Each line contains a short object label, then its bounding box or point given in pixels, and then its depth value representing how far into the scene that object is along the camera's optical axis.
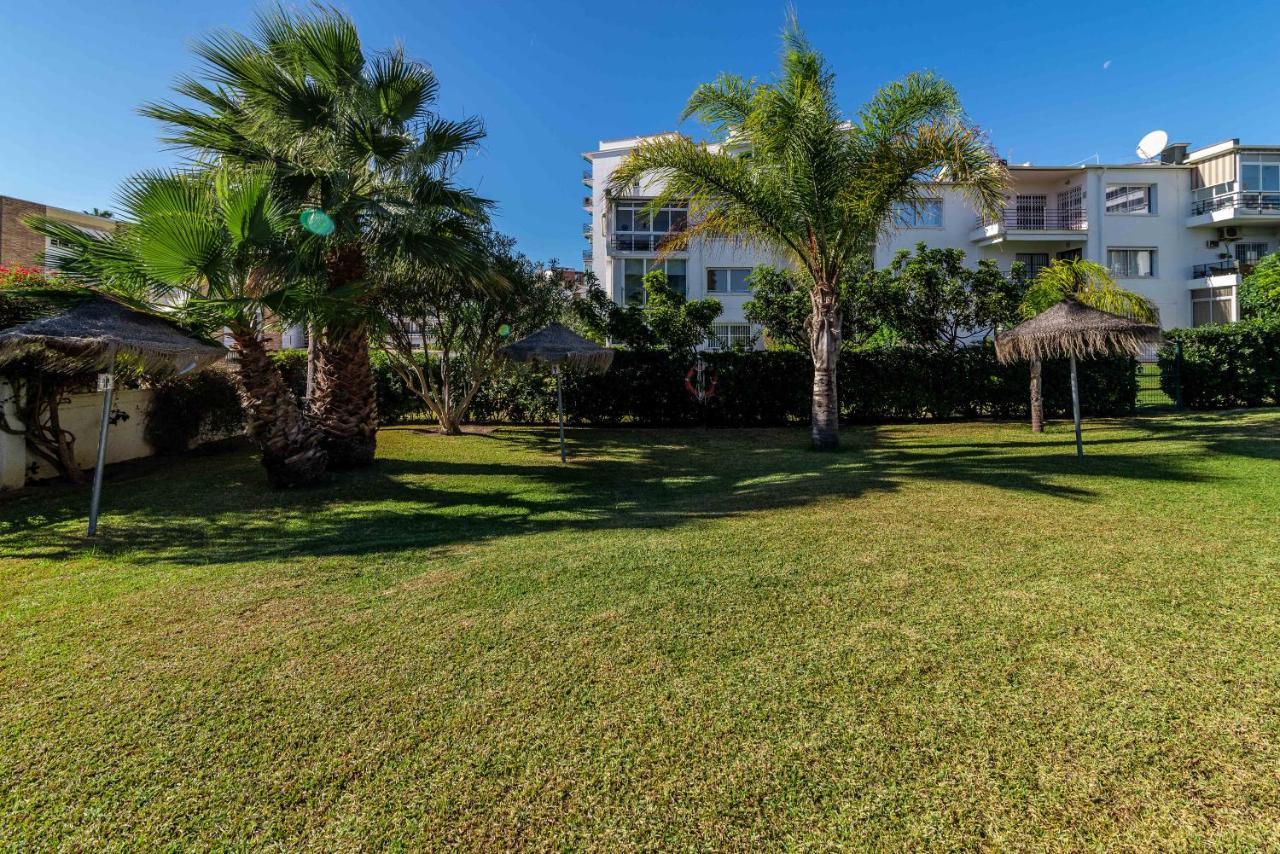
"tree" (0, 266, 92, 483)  7.60
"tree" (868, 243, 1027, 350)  16.19
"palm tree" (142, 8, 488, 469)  8.53
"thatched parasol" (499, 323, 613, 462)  10.73
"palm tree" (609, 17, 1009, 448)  10.22
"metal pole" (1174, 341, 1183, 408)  16.09
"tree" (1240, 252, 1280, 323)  14.84
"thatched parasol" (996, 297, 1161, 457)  9.91
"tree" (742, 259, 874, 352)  16.55
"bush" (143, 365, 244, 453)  11.24
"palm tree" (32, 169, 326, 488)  6.76
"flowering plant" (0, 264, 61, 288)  7.99
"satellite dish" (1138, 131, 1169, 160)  28.25
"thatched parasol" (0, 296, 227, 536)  6.33
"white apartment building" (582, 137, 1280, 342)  27.17
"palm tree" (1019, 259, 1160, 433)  13.25
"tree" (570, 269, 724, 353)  16.30
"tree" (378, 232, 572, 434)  12.94
